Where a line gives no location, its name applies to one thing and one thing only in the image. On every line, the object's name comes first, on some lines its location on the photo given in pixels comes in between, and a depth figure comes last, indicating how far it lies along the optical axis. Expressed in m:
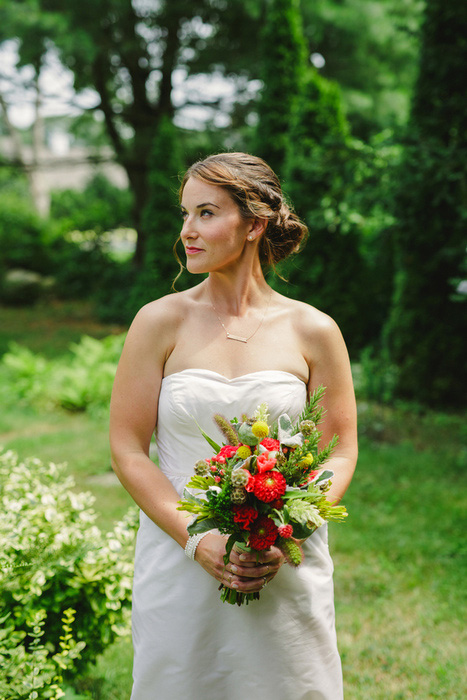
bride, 2.01
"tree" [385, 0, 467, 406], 7.78
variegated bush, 2.58
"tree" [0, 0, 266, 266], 13.73
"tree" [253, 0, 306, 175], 10.72
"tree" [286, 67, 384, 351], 8.62
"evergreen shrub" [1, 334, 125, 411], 9.26
